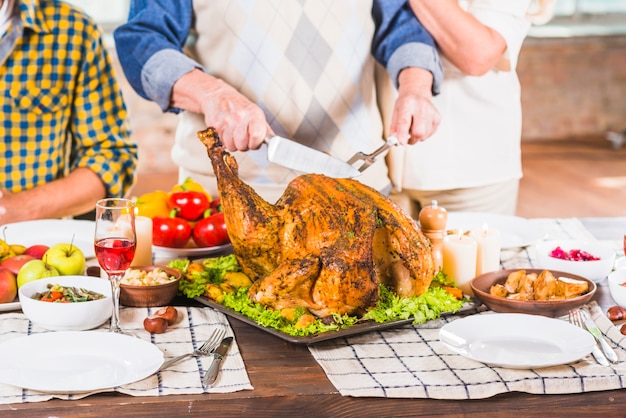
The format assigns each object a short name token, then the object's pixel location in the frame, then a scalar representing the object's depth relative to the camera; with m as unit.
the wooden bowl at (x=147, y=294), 2.62
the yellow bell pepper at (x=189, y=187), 3.19
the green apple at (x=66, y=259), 2.70
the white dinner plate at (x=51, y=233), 2.96
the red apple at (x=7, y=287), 2.61
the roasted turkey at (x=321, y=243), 2.51
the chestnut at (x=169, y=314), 2.54
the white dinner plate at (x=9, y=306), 2.58
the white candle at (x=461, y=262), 2.72
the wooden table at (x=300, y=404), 2.25
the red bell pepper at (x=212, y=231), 2.99
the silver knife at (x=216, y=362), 2.31
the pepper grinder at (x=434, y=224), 2.76
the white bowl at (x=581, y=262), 2.78
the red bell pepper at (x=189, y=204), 3.07
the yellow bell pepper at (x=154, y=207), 3.13
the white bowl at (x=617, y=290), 2.64
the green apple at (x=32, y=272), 2.63
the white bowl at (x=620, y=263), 2.78
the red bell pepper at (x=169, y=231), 2.98
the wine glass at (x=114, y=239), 2.44
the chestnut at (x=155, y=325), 2.50
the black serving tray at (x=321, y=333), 2.44
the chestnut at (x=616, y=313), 2.59
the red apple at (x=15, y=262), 2.67
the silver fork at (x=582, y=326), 2.41
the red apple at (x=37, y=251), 2.76
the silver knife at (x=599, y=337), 2.42
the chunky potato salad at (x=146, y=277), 2.65
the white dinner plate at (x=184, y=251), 2.94
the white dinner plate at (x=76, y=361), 2.28
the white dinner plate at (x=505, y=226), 3.02
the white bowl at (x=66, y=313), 2.48
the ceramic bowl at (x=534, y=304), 2.57
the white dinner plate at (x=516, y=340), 2.39
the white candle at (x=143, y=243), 2.82
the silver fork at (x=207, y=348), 2.36
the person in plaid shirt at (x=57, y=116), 3.36
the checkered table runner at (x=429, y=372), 2.32
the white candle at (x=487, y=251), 2.76
